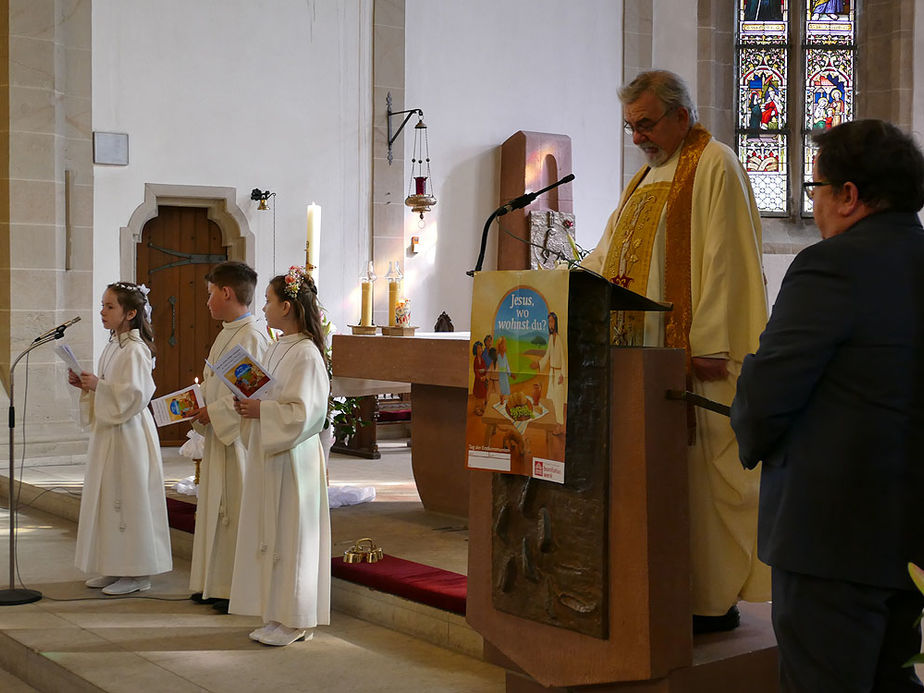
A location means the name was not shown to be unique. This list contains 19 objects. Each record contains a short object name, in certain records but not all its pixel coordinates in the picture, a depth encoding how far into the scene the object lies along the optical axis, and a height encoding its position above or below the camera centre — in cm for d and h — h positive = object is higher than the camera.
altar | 593 -35
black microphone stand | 511 -117
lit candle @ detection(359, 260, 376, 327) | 678 +25
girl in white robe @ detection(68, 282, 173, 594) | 527 -63
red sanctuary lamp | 1020 +179
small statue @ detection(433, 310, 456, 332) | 1070 +22
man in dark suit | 218 -15
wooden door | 977 +50
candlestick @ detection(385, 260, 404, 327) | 672 +30
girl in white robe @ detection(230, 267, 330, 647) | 436 -59
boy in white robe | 494 -48
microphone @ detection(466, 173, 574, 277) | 302 +39
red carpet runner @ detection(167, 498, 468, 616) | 459 -101
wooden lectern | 285 -52
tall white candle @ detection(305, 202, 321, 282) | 711 +73
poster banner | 297 -7
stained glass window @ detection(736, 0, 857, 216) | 1252 +297
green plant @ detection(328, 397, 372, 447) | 741 -48
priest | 330 +19
